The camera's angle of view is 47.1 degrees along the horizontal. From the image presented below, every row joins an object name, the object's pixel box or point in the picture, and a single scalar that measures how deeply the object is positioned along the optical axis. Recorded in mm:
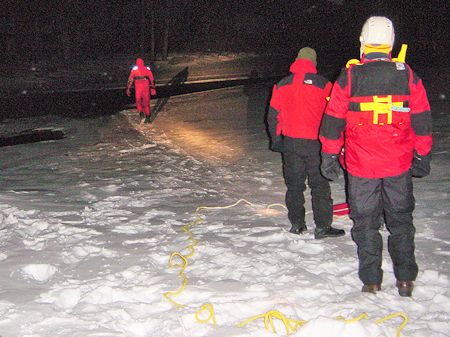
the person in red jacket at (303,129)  4910
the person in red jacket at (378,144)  3643
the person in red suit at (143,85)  13289
